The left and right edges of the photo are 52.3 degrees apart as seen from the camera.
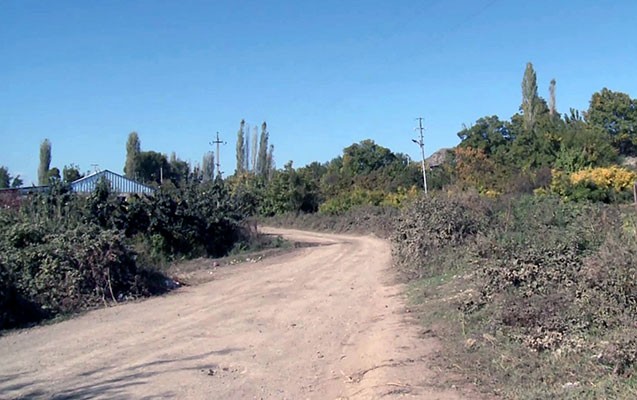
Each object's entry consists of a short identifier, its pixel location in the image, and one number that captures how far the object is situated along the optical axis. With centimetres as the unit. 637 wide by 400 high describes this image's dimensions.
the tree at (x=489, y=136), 5715
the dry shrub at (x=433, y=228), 1781
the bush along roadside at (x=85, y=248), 1399
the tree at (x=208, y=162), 9275
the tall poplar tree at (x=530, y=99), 6456
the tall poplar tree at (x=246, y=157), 8475
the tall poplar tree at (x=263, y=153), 8202
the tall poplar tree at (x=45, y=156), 7925
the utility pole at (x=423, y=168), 5339
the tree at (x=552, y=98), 7325
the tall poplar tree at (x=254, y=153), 8327
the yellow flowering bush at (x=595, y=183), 3603
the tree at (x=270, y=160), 8250
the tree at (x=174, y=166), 8312
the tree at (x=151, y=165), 8056
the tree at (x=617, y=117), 5925
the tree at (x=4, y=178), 7250
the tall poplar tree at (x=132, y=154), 8006
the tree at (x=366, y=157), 7400
